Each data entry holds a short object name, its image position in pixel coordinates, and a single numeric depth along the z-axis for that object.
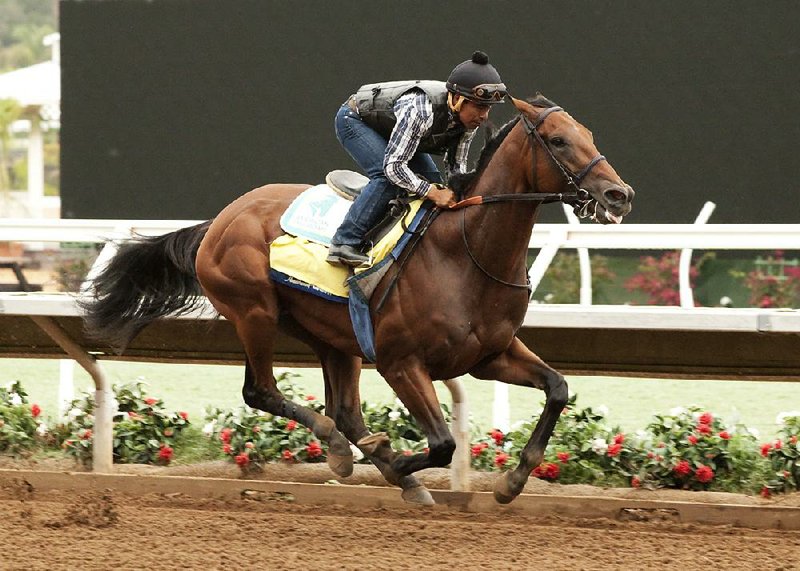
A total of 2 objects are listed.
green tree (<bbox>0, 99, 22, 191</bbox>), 67.51
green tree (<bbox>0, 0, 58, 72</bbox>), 120.19
